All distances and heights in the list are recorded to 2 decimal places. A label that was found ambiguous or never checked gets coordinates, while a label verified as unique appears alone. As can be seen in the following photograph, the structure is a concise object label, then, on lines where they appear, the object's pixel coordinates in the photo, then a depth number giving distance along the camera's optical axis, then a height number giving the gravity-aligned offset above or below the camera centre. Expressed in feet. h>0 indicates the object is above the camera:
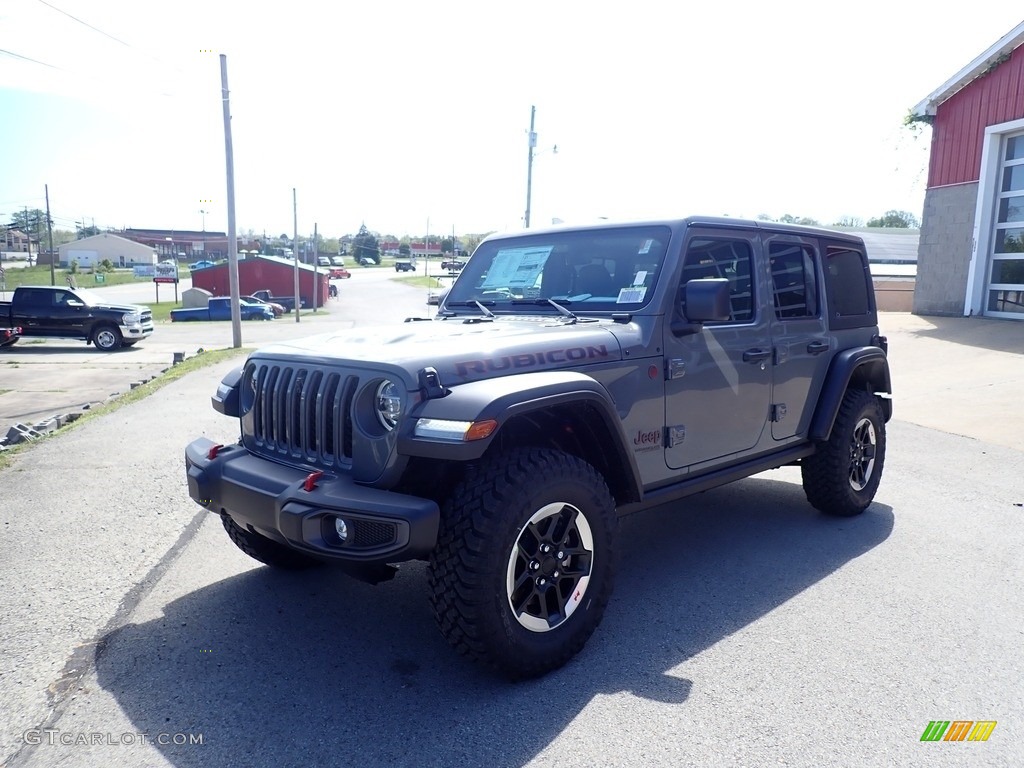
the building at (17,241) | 388.37 +6.30
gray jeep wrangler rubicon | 9.51 -2.28
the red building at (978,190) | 52.65 +5.75
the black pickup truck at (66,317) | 69.10 -5.62
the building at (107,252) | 344.28 +1.49
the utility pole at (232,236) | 66.85 +1.89
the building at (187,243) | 418.72 +7.66
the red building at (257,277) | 187.83 -4.77
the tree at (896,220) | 235.20 +15.26
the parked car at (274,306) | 150.61 -9.44
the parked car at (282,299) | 173.37 -9.51
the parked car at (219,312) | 130.31 -9.38
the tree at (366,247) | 463.83 +7.84
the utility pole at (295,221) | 149.83 +7.64
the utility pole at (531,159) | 103.60 +13.86
